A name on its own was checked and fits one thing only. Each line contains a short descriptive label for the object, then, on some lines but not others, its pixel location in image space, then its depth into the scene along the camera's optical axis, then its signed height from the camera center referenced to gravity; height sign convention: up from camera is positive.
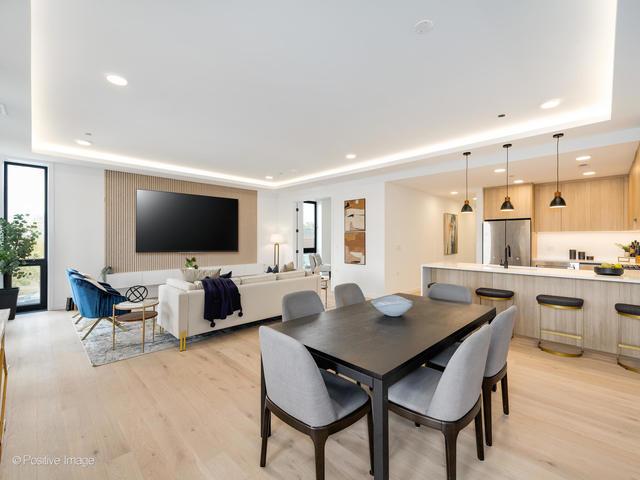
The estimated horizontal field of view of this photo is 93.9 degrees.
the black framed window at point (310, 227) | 10.06 +0.45
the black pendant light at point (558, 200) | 3.79 +0.50
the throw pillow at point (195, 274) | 4.63 -0.53
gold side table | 3.61 -0.93
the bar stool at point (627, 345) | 3.00 -1.15
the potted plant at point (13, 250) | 4.54 -0.15
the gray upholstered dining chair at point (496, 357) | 1.88 -0.77
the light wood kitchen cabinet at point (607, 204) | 5.35 +0.66
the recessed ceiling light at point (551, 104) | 3.23 +1.51
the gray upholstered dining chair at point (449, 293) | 2.97 -0.55
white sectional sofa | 3.63 -0.81
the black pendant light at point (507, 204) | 4.27 +0.52
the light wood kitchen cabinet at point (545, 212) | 5.99 +0.57
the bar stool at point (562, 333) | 3.38 -1.13
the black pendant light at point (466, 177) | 4.56 +1.22
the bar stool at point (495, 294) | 3.88 -0.72
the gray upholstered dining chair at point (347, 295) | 2.95 -0.56
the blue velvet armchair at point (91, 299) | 3.96 -0.80
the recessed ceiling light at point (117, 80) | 2.79 +1.53
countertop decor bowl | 3.30 -0.35
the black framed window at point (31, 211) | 5.14 +0.52
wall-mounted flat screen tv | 6.32 +0.41
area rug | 3.41 -1.31
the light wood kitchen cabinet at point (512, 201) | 6.14 +0.82
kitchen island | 3.30 -0.68
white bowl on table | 2.27 -0.51
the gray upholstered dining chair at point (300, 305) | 2.42 -0.55
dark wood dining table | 1.40 -0.61
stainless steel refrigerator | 6.13 -0.03
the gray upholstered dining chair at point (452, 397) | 1.44 -0.85
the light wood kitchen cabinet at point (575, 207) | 5.68 +0.62
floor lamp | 8.54 -0.35
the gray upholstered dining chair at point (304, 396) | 1.42 -0.81
